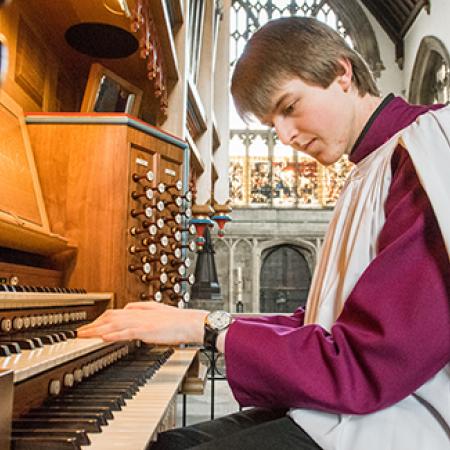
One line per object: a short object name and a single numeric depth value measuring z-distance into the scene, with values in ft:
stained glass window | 46.98
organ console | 3.76
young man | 2.87
